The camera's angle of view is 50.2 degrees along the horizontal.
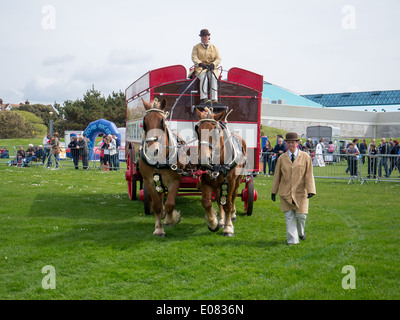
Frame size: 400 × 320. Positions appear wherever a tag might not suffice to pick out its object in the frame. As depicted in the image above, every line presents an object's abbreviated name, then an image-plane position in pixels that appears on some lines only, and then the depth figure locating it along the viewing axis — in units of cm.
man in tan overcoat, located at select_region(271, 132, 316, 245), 717
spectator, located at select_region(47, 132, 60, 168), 2292
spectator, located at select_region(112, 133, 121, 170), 2223
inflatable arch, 2906
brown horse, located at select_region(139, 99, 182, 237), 729
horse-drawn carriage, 889
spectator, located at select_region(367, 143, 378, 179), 1826
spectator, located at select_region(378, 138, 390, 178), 1827
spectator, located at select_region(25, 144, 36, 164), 2466
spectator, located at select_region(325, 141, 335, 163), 2944
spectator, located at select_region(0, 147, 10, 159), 2909
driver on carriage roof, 873
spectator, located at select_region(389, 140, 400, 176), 1805
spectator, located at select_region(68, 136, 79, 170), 2304
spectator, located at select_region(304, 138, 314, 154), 2635
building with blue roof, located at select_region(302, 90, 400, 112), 6228
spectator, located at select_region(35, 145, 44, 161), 2484
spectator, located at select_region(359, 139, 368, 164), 2414
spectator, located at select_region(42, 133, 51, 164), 2363
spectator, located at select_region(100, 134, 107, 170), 2170
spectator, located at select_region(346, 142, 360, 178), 1848
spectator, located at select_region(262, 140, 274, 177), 2086
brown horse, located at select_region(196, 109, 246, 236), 704
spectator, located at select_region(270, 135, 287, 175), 1927
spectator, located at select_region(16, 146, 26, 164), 2471
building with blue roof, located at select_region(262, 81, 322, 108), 5205
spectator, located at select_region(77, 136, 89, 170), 2303
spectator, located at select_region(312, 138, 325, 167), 2325
